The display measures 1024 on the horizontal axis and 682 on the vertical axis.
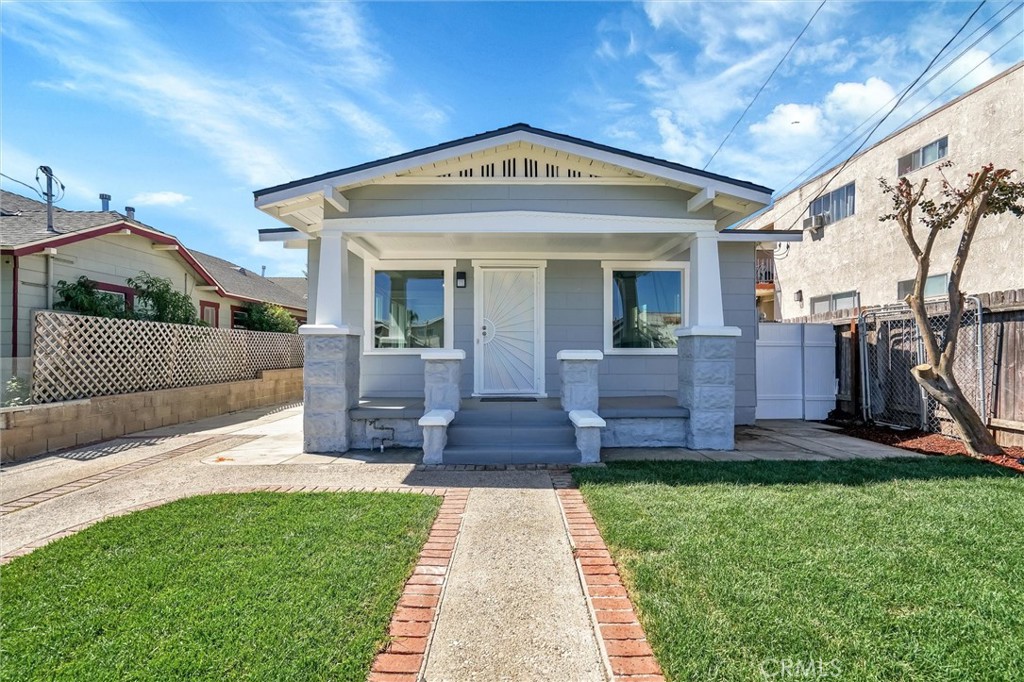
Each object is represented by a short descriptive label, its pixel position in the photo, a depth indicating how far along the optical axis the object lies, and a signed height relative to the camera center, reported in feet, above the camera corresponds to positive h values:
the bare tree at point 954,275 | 18.83 +2.86
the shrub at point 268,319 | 50.03 +2.67
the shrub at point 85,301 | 30.45 +2.75
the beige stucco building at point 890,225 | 31.91 +11.72
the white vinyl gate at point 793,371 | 29.48 -1.58
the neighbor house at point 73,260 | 27.81 +5.95
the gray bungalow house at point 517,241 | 19.65 +4.79
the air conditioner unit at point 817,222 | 48.91 +12.45
